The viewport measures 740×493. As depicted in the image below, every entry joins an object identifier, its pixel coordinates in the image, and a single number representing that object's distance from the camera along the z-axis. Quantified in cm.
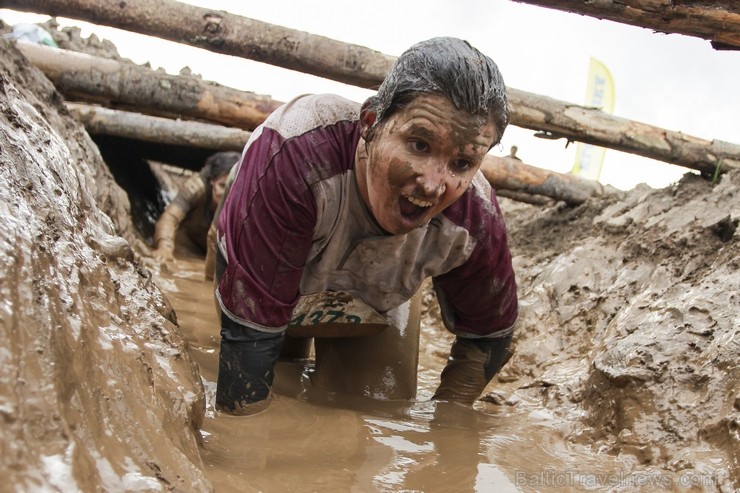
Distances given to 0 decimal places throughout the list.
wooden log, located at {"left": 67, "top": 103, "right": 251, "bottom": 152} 562
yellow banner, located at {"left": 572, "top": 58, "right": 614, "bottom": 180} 935
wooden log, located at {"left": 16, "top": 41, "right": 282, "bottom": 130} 414
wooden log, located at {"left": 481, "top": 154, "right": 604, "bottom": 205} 486
